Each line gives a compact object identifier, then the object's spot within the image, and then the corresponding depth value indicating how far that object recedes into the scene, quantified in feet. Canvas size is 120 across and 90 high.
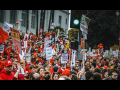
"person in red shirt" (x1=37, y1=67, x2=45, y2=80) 46.25
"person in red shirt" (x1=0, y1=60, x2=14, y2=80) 35.42
